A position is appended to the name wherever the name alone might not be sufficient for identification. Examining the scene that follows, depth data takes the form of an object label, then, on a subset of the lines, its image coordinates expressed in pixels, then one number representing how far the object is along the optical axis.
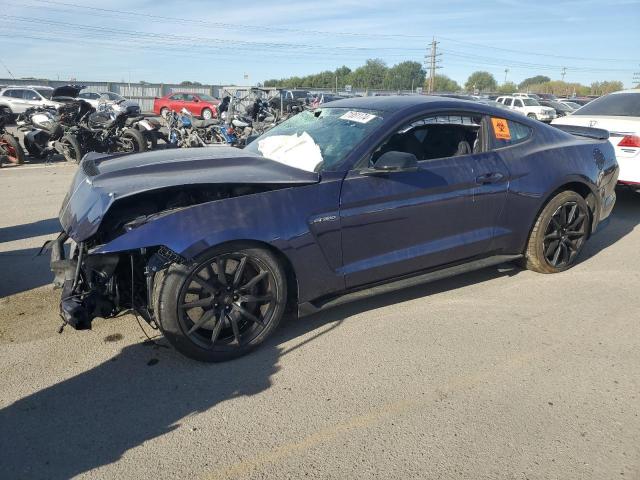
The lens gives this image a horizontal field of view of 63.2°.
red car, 29.45
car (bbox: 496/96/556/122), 27.80
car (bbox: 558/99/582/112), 31.54
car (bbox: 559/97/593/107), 35.88
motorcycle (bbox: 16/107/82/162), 11.09
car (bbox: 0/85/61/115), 25.38
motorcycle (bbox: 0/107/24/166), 11.17
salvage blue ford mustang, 3.15
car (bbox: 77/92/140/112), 28.02
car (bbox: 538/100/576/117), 29.60
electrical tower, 69.25
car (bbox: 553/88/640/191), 6.74
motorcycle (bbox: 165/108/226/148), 13.26
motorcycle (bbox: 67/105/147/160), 11.20
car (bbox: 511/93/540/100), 32.96
